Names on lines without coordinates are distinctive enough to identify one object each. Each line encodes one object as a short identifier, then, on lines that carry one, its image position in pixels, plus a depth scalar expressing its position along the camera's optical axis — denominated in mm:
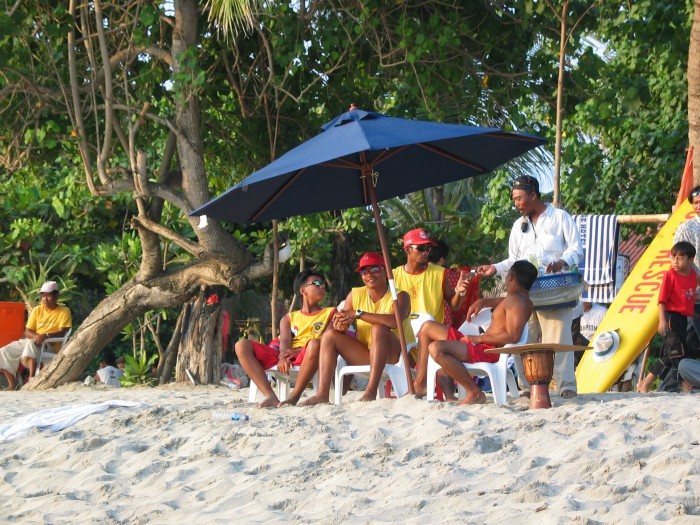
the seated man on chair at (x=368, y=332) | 12258
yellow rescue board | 16016
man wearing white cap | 22859
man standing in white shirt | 12500
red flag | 17500
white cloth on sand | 12273
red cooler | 23906
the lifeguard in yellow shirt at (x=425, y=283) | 12953
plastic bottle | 11656
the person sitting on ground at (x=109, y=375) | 23406
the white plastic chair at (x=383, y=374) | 12430
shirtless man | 11406
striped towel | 17828
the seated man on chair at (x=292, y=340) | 13594
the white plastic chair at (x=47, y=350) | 23016
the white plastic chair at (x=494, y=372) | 11594
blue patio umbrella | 11242
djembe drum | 10703
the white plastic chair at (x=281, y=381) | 13672
